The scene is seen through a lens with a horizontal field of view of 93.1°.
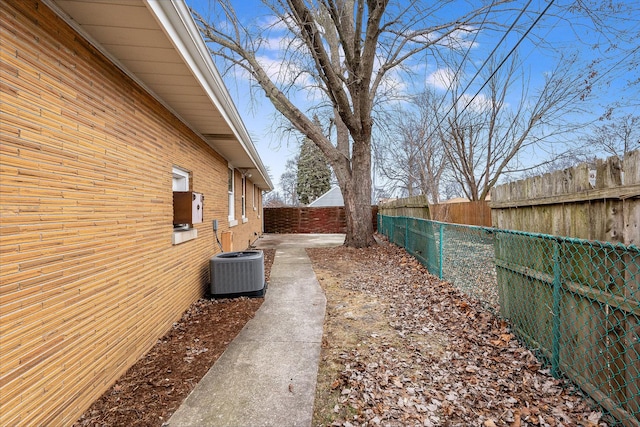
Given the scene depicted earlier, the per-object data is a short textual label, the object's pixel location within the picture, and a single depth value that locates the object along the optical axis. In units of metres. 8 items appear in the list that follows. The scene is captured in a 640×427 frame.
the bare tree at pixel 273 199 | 41.97
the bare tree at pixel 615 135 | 11.28
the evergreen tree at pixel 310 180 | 35.00
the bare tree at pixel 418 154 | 18.38
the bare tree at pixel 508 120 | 12.27
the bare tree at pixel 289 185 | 45.58
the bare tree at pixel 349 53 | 6.78
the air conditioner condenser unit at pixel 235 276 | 4.90
